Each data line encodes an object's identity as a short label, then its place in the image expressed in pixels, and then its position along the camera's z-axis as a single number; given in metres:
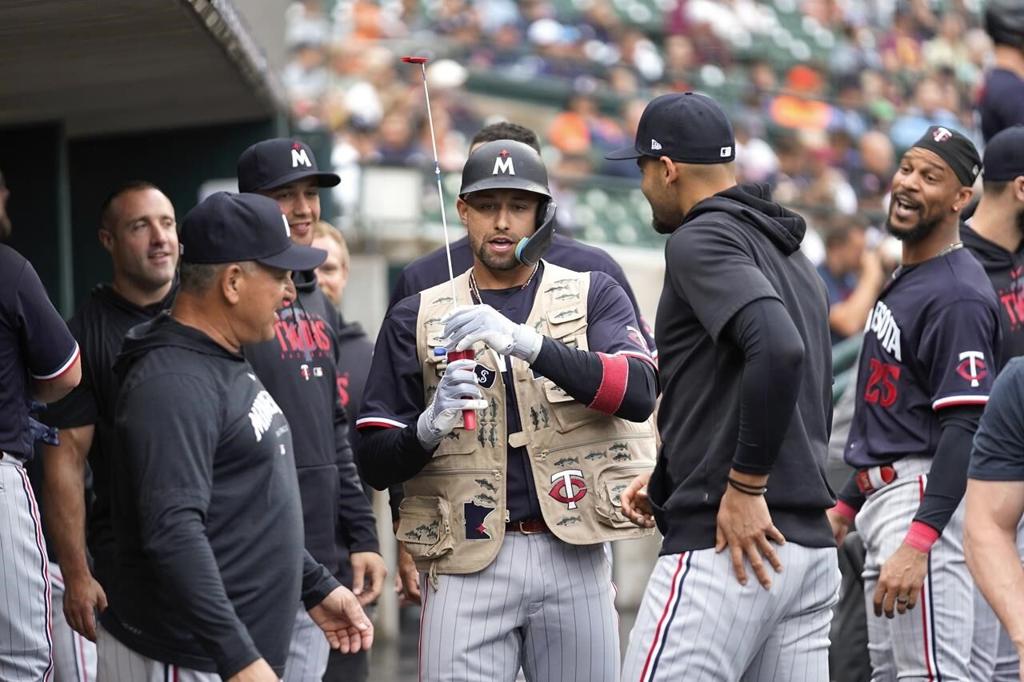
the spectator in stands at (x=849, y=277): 22.84
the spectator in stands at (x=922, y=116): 39.19
